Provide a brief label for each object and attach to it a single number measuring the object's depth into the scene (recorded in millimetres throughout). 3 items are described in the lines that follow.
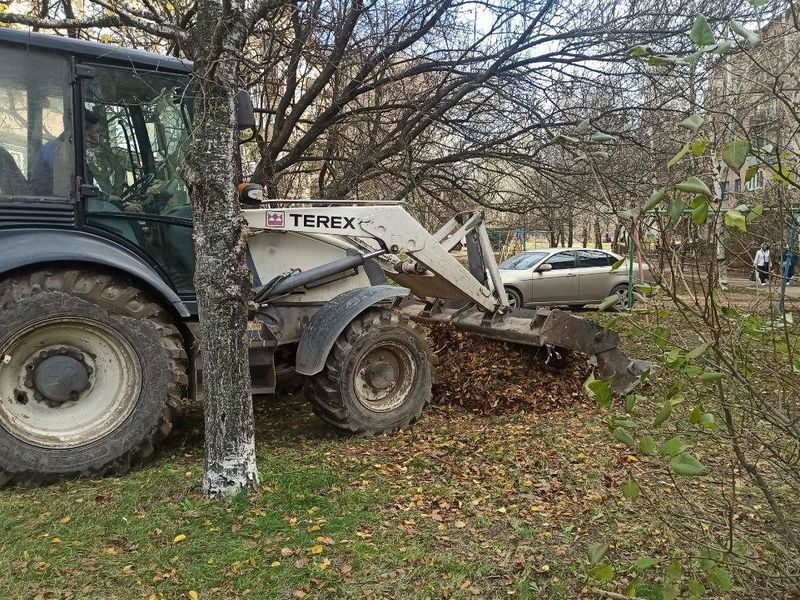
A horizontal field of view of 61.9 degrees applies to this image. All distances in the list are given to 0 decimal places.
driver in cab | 4320
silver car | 14141
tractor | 4191
